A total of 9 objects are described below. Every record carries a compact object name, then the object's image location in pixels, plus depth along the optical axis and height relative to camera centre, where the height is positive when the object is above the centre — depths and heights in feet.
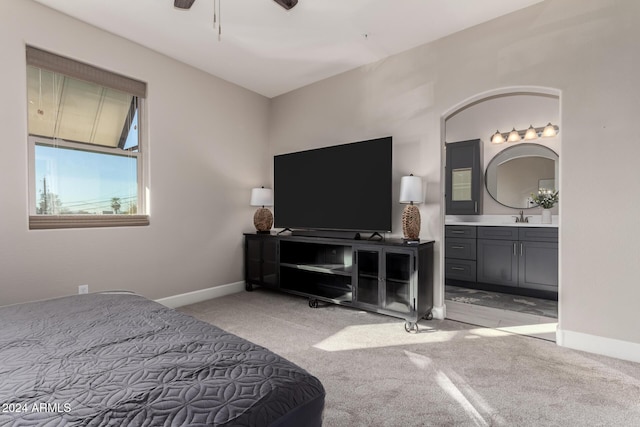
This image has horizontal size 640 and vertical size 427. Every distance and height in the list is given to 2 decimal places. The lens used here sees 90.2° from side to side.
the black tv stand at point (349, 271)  9.36 -2.17
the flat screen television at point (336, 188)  10.57 +0.74
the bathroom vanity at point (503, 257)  12.29 -2.08
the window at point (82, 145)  8.70 +1.93
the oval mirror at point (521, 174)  14.02 +1.50
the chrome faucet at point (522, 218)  13.98 -0.50
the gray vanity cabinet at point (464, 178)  15.21 +1.43
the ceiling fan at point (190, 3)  7.26 +4.74
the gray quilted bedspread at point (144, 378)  2.42 -1.53
